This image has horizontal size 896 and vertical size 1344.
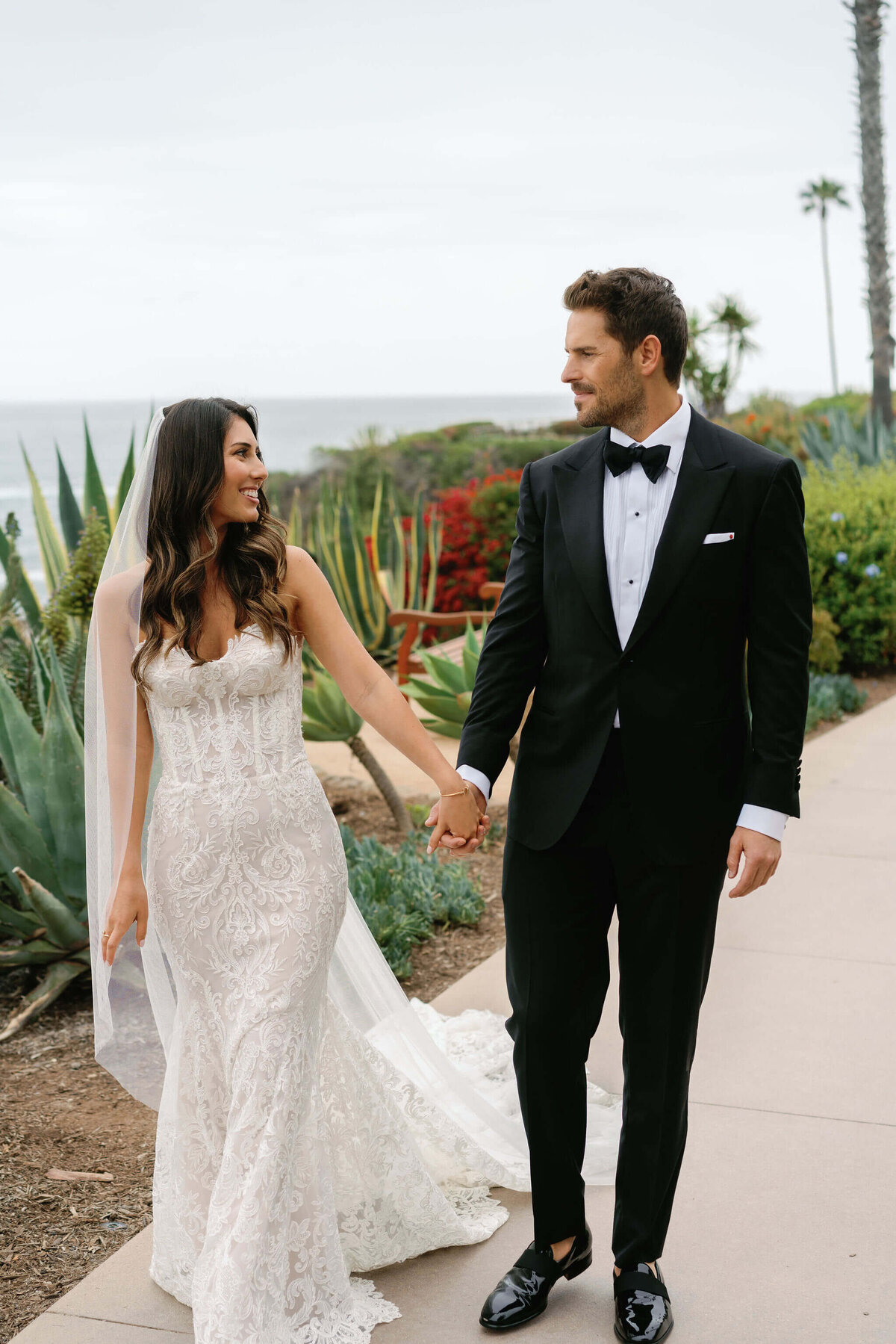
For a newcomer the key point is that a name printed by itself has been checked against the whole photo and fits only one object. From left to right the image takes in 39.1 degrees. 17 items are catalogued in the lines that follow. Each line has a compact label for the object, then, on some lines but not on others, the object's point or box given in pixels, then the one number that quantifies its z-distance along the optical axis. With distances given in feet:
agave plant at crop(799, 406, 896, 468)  48.96
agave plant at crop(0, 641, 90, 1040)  14.49
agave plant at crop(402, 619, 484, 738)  21.06
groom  8.22
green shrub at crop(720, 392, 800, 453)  59.31
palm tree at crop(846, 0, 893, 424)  55.62
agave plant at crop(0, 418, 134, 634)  19.30
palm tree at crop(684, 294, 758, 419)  77.97
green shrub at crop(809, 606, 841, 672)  31.78
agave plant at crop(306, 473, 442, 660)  36.45
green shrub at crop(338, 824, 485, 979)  15.87
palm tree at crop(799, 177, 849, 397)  213.66
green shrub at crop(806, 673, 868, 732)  29.09
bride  8.54
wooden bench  26.63
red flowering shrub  41.70
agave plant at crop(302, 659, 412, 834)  19.70
